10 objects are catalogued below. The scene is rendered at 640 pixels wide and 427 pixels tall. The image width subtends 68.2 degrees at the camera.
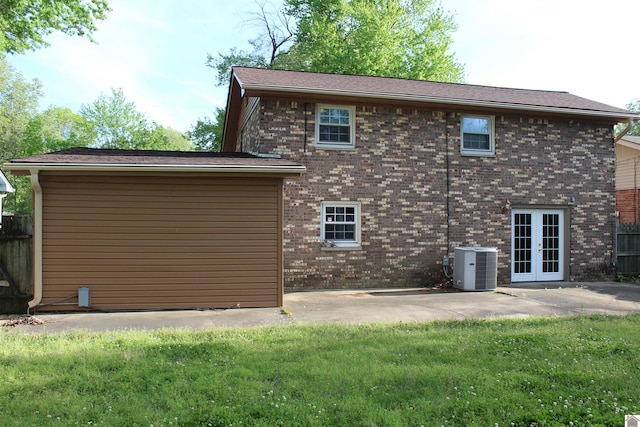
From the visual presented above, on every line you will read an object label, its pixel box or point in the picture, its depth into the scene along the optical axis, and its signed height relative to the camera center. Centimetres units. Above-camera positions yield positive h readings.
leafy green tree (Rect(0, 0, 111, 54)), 1812 +755
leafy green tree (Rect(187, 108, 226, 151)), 3244 +554
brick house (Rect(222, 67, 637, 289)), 1162 +103
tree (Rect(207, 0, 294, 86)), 3281 +1081
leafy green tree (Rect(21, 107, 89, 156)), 3805 +636
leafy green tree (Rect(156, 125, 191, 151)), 5102 +903
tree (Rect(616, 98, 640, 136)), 4891 +1234
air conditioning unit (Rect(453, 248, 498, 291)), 1158 -131
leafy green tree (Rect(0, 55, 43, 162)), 3944 +909
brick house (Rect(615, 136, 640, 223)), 2119 +171
